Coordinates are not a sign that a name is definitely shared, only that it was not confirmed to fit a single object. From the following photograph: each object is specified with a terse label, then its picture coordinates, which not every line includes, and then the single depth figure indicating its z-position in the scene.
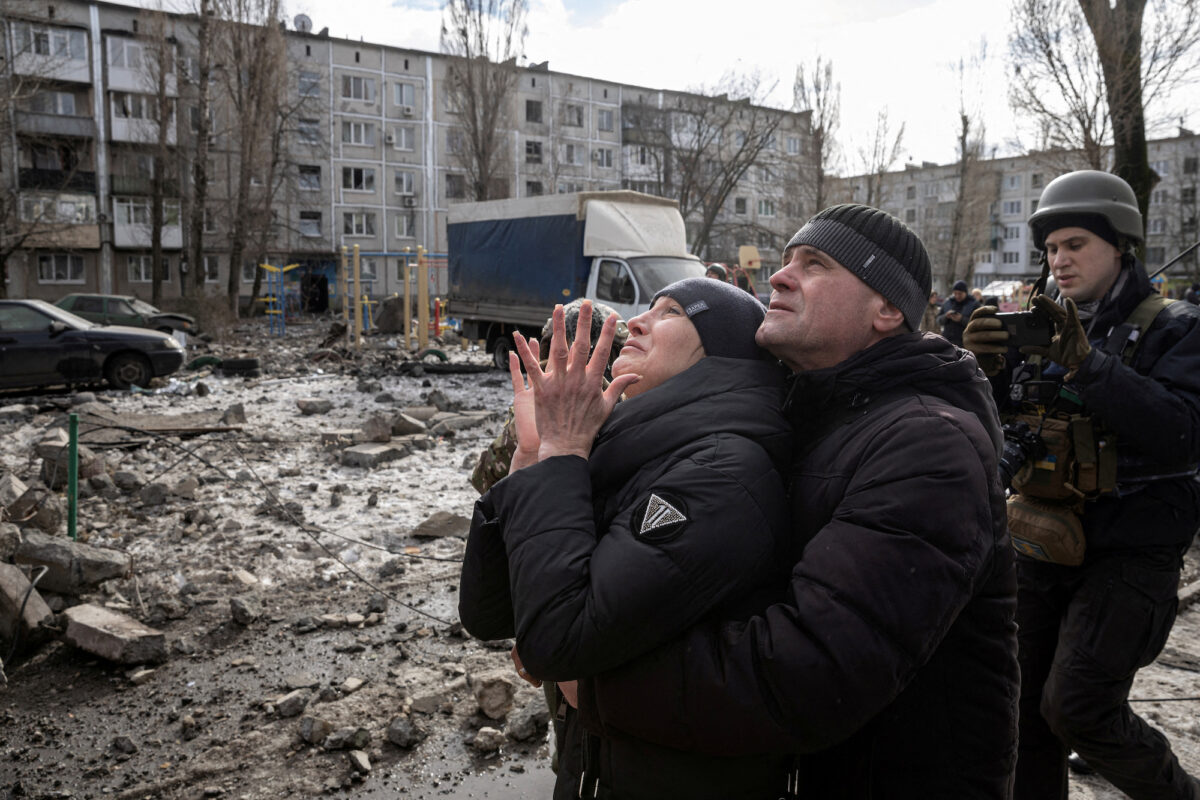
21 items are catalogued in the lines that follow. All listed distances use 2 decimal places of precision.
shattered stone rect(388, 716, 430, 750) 3.52
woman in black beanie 1.32
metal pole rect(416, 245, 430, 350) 20.16
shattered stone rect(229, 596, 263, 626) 4.81
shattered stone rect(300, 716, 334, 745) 3.54
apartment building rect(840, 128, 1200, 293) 41.78
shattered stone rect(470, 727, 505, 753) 3.52
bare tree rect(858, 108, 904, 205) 34.44
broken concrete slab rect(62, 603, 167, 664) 4.24
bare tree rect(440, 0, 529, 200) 37.66
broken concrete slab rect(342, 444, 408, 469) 8.62
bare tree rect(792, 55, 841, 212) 33.72
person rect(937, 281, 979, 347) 11.20
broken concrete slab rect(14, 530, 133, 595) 4.98
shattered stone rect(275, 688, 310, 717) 3.81
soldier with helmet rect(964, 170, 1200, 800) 2.51
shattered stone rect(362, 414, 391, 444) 9.41
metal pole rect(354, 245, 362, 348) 20.53
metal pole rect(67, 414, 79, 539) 6.05
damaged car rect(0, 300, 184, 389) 12.79
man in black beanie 1.29
